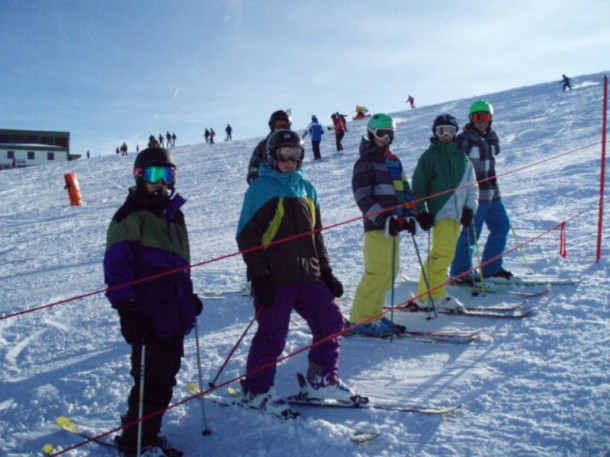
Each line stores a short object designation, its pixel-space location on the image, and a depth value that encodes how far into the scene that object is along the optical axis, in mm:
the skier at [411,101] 37506
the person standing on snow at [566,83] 27197
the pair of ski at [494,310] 4582
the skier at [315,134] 20219
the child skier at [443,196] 4824
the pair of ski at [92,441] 2752
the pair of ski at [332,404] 2982
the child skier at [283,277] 3078
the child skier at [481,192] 5629
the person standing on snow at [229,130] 39125
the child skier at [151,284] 2697
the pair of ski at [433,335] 4109
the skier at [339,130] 21611
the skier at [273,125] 5180
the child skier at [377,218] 4285
